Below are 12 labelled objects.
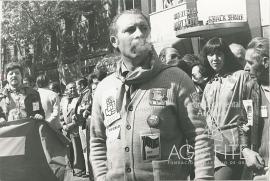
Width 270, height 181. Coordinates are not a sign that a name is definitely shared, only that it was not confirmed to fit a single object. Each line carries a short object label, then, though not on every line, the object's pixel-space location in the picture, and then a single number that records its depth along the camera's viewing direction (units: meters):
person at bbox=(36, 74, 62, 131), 4.20
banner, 4.14
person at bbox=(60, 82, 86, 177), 4.39
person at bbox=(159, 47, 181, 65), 3.49
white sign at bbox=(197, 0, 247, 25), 3.27
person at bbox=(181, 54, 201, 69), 3.40
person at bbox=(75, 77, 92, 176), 4.25
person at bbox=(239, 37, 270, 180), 3.12
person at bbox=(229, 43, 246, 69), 3.21
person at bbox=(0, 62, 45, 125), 4.20
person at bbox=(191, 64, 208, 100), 3.35
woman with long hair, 3.15
